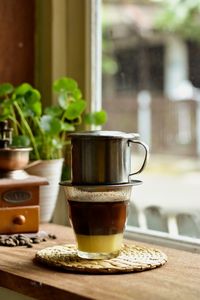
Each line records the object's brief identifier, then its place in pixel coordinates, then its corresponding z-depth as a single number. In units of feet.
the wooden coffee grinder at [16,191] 3.34
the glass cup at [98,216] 2.81
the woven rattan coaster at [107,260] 2.73
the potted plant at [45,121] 3.58
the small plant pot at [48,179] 3.65
